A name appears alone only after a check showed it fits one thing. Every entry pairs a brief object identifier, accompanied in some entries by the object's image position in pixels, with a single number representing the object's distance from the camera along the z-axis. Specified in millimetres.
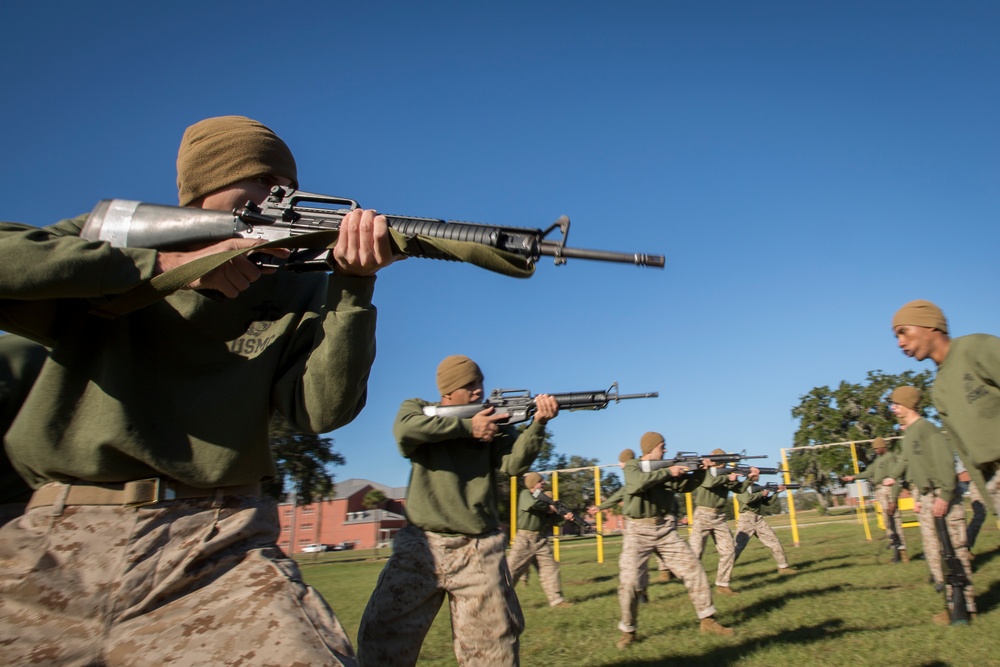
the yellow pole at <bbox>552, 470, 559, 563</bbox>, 18797
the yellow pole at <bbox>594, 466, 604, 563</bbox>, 18875
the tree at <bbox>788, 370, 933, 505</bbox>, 59312
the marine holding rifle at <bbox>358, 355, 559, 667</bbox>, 4379
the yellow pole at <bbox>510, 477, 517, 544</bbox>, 19109
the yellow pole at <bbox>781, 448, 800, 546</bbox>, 19047
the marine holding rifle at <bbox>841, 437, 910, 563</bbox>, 13914
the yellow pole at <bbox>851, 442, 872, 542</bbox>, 19173
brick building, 84500
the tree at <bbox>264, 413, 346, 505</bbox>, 33281
